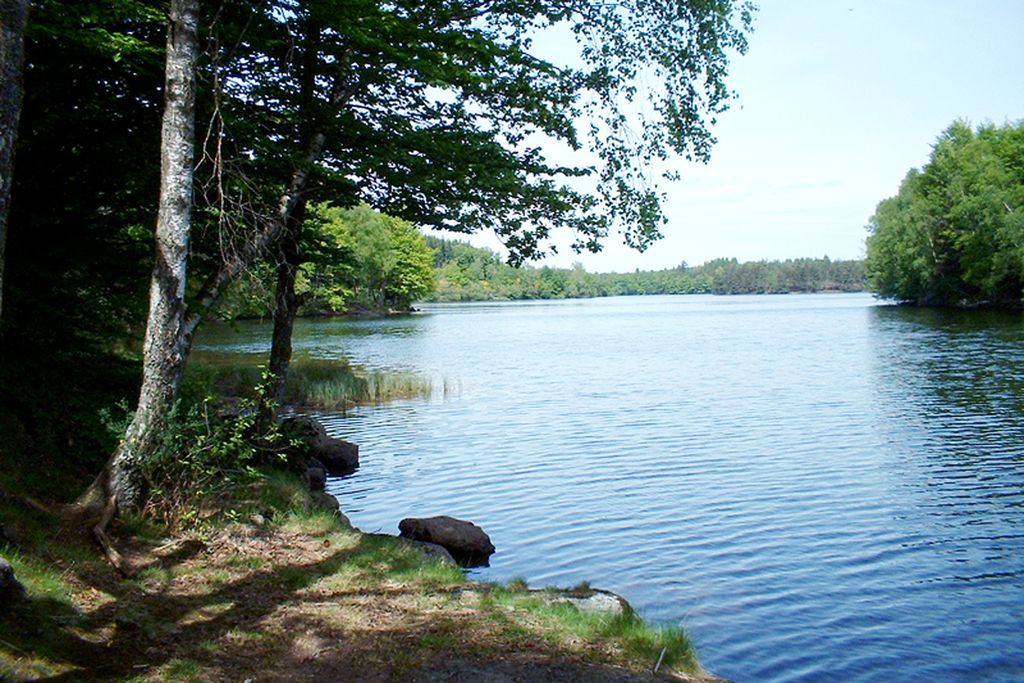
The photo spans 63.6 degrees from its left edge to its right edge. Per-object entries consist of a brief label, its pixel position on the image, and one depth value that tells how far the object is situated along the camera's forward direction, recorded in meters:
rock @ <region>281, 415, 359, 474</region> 18.11
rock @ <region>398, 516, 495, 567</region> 12.22
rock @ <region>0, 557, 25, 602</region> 6.06
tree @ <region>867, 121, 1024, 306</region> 68.31
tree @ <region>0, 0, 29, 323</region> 5.42
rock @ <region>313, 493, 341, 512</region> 12.55
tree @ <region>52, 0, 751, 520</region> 11.85
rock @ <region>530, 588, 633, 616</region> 8.33
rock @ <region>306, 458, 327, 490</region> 16.77
